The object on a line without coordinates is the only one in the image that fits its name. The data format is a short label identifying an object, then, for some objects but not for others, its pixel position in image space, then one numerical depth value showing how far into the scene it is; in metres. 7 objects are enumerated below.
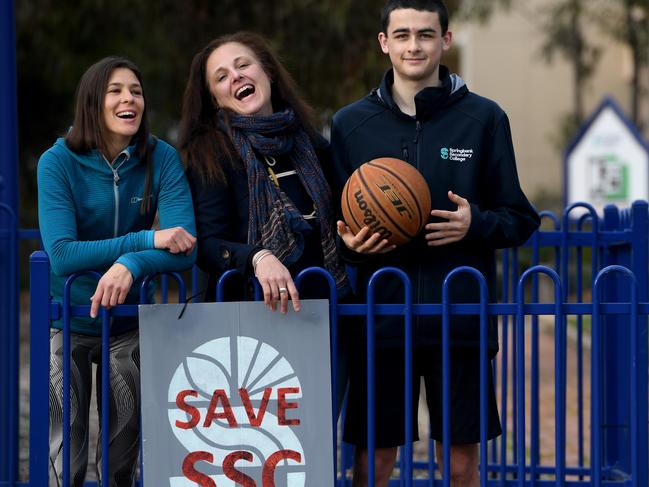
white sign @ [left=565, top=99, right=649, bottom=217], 26.28
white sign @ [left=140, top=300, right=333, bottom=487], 9.18
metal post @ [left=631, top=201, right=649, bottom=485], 9.32
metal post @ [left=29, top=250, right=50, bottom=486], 9.09
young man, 9.65
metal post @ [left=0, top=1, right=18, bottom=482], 12.45
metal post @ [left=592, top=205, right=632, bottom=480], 12.85
